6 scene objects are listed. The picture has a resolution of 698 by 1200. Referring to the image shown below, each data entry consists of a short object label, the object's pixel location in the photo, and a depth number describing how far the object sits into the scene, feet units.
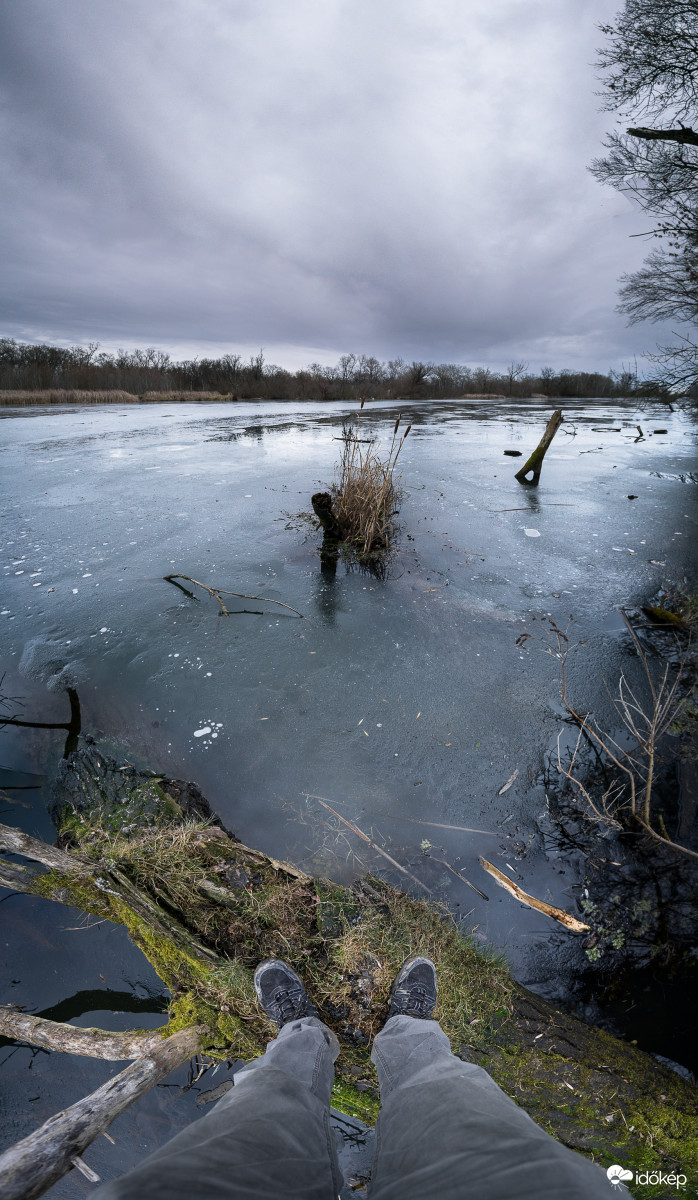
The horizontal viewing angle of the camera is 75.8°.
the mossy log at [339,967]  5.51
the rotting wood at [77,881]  6.99
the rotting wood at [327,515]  18.80
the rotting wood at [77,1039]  5.77
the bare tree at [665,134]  29.45
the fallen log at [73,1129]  3.94
